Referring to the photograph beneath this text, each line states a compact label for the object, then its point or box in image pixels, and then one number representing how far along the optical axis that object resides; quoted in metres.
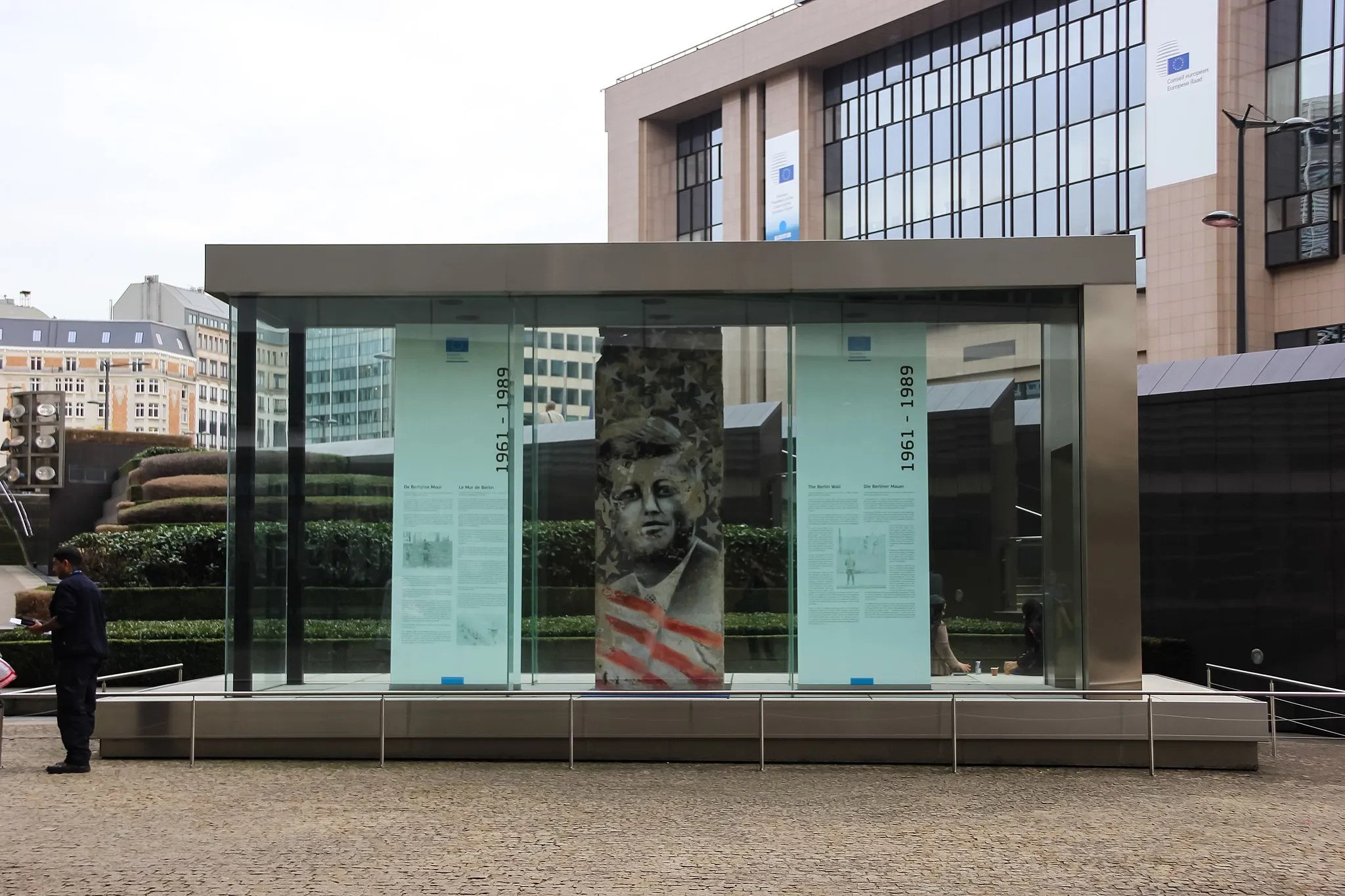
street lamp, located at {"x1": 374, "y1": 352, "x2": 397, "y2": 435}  12.03
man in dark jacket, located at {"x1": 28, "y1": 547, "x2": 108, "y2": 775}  10.59
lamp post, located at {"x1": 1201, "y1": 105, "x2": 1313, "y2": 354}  21.02
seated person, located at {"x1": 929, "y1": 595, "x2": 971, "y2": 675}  11.66
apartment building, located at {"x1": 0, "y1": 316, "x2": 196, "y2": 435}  128.38
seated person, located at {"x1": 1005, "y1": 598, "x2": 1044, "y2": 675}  11.69
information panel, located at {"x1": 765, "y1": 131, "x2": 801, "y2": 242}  53.12
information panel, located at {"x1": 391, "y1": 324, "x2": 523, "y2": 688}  11.81
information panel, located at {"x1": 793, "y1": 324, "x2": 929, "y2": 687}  11.66
